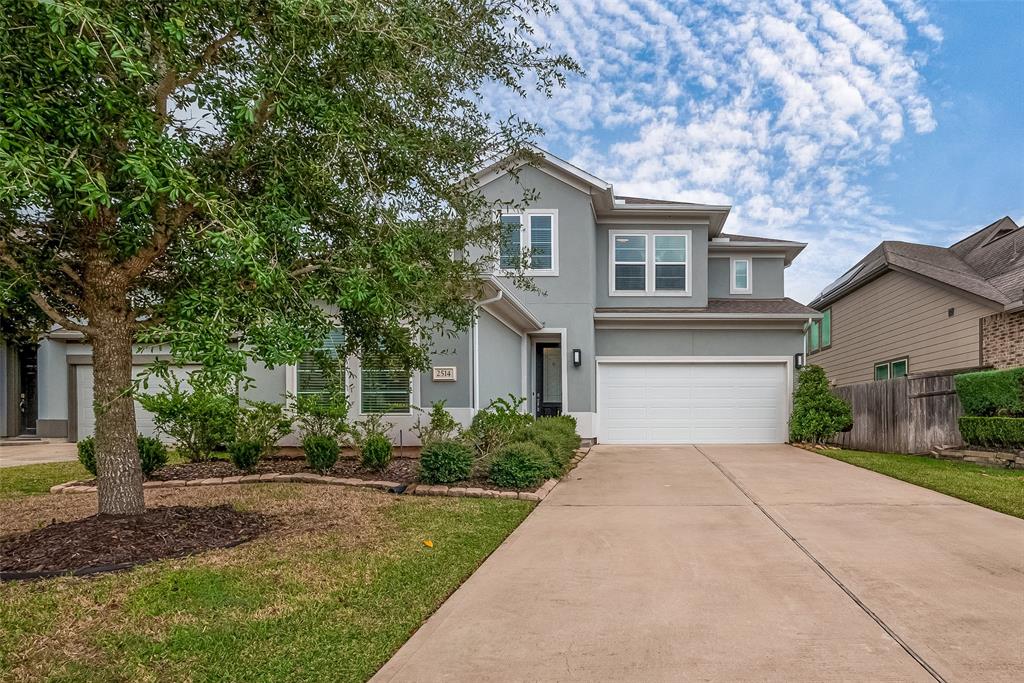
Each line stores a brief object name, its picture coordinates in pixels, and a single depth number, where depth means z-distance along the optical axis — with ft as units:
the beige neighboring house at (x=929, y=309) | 40.68
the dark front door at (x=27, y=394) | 52.75
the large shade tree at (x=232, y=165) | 11.55
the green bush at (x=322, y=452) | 28.32
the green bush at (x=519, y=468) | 25.35
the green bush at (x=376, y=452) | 28.17
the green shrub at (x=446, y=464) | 25.68
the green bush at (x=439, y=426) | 29.37
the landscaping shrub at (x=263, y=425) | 29.01
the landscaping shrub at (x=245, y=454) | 28.04
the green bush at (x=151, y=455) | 27.30
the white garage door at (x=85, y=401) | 48.06
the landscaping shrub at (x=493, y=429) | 29.07
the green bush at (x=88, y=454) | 26.43
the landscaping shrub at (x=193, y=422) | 29.04
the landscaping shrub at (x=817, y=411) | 45.73
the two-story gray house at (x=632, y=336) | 45.62
